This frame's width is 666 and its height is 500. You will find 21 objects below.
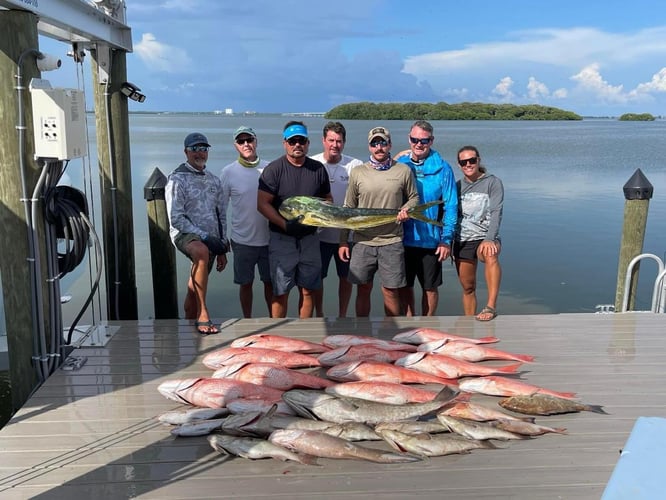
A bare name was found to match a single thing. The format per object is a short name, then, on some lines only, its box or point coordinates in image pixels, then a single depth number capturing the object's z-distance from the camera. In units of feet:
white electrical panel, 13.87
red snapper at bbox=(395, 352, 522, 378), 14.76
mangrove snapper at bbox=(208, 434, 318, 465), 11.12
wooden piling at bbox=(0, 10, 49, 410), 13.51
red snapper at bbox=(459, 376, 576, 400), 13.62
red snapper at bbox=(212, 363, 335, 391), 13.84
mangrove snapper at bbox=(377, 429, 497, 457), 11.35
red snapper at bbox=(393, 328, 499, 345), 16.85
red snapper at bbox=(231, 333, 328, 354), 16.25
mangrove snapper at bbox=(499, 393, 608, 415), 12.92
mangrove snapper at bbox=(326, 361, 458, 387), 14.32
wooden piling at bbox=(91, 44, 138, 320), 20.42
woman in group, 19.62
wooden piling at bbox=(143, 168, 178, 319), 22.35
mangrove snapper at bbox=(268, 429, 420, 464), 11.09
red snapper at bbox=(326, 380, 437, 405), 13.14
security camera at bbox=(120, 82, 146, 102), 20.71
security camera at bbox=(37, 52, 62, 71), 13.94
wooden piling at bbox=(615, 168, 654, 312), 23.93
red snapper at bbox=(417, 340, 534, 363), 16.03
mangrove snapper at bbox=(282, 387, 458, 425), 12.22
